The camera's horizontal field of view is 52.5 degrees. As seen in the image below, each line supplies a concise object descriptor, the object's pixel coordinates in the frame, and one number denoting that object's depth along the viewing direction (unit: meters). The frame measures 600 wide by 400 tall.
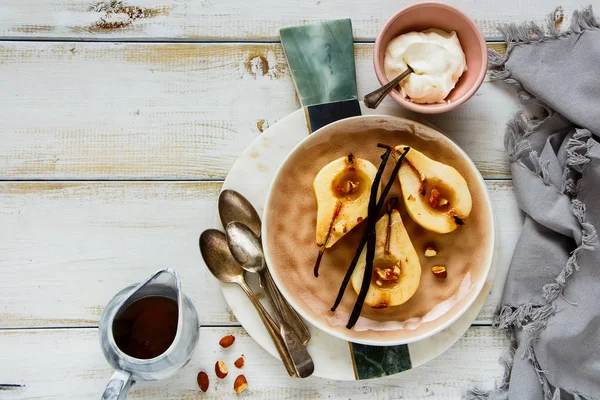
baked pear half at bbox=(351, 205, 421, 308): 0.81
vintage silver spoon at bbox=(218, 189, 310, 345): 0.86
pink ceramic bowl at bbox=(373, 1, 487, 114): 0.82
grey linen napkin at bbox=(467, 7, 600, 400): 0.86
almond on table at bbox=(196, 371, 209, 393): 0.88
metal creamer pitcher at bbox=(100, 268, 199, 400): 0.76
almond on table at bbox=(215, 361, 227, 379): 0.88
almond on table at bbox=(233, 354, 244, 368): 0.88
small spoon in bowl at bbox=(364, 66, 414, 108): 0.80
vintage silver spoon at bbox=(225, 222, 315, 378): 0.84
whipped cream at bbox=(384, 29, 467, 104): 0.81
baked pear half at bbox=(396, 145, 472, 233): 0.81
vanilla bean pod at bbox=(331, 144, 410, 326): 0.80
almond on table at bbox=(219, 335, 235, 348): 0.88
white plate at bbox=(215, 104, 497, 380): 0.86
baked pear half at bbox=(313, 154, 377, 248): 0.81
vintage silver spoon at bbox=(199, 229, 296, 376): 0.85
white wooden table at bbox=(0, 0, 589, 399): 0.89
